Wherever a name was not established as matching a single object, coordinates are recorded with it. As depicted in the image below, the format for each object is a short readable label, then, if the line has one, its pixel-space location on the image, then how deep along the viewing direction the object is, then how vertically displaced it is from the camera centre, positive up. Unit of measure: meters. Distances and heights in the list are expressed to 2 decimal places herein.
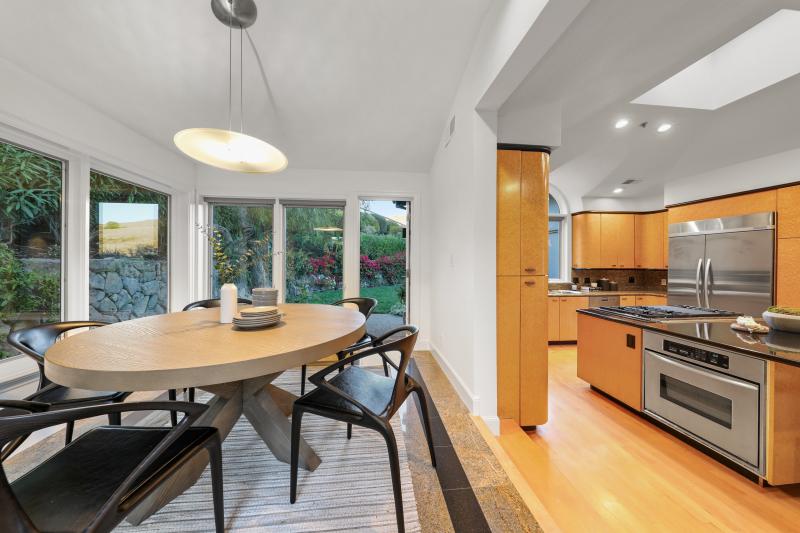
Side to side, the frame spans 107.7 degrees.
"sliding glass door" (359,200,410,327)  3.87 +0.16
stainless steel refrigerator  3.12 +0.04
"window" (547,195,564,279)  5.23 +0.45
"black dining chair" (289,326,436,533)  1.13 -0.61
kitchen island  1.54 -0.75
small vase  1.60 -0.21
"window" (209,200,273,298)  3.74 +0.41
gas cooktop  2.39 -0.40
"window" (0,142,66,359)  1.83 +0.17
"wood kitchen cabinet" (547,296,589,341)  4.48 -0.79
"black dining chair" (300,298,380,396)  2.10 -0.39
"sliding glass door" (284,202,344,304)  3.82 +0.17
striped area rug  1.25 -1.10
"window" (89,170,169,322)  2.45 +0.14
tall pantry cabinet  2.14 -0.14
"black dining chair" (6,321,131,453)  1.32 -0.61
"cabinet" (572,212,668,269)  4.85 +0.43
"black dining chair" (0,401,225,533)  0.68 -0.61
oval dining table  0.90 -0.32
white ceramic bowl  1.77 -0.34
